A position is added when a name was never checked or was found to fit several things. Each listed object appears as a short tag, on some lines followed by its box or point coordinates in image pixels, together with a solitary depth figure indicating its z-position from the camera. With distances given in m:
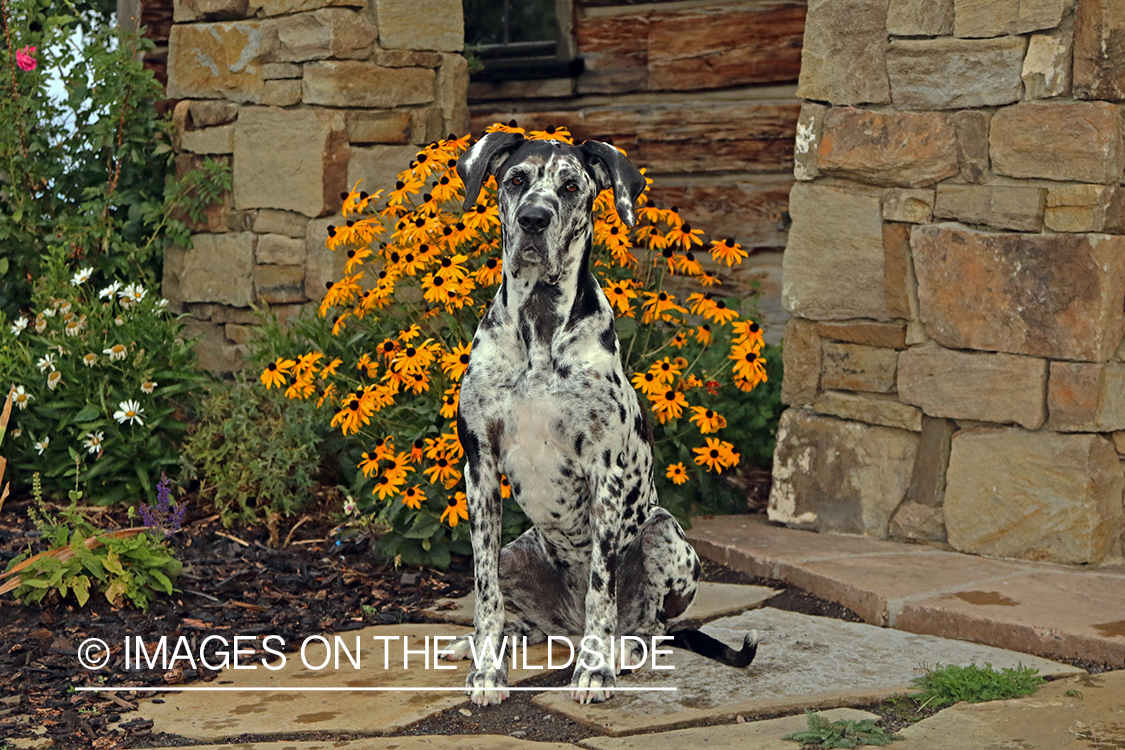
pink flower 5.84
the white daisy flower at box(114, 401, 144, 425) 4.93
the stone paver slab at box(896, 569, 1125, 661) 3.59
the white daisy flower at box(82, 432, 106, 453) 4.92
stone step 3.65
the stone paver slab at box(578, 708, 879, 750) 2.90
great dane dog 3.05
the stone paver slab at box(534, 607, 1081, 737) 3.15
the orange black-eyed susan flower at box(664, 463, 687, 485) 4.42
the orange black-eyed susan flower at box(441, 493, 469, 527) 4.14
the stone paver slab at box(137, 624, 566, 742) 3.08
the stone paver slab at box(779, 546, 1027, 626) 3.98
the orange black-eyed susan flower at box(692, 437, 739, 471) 4.43
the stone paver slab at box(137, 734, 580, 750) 2.93
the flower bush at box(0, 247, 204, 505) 5.02
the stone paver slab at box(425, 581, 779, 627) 3.99
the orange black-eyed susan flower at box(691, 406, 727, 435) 4.41
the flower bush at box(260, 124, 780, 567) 4.23
